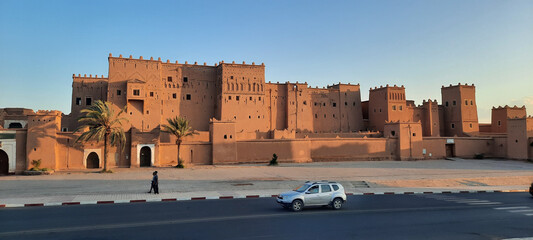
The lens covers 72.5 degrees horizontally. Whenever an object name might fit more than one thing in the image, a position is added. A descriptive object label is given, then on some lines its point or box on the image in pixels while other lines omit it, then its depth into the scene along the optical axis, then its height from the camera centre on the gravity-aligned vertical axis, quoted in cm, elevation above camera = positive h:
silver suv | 1402 -218
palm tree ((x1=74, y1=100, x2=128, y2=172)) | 2973 +124
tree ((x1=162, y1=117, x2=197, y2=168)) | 3391 +130
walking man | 1853 -219
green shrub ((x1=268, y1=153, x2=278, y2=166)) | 3609 -198
